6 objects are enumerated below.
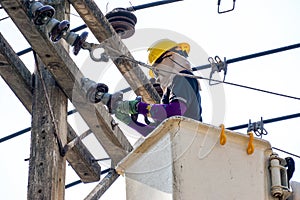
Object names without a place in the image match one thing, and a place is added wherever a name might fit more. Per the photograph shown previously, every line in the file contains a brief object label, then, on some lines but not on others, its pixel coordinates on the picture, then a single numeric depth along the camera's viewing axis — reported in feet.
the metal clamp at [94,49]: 31.30
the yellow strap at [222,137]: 22.51
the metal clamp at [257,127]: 34.06
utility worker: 29.62
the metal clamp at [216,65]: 34.53
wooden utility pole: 29.32
